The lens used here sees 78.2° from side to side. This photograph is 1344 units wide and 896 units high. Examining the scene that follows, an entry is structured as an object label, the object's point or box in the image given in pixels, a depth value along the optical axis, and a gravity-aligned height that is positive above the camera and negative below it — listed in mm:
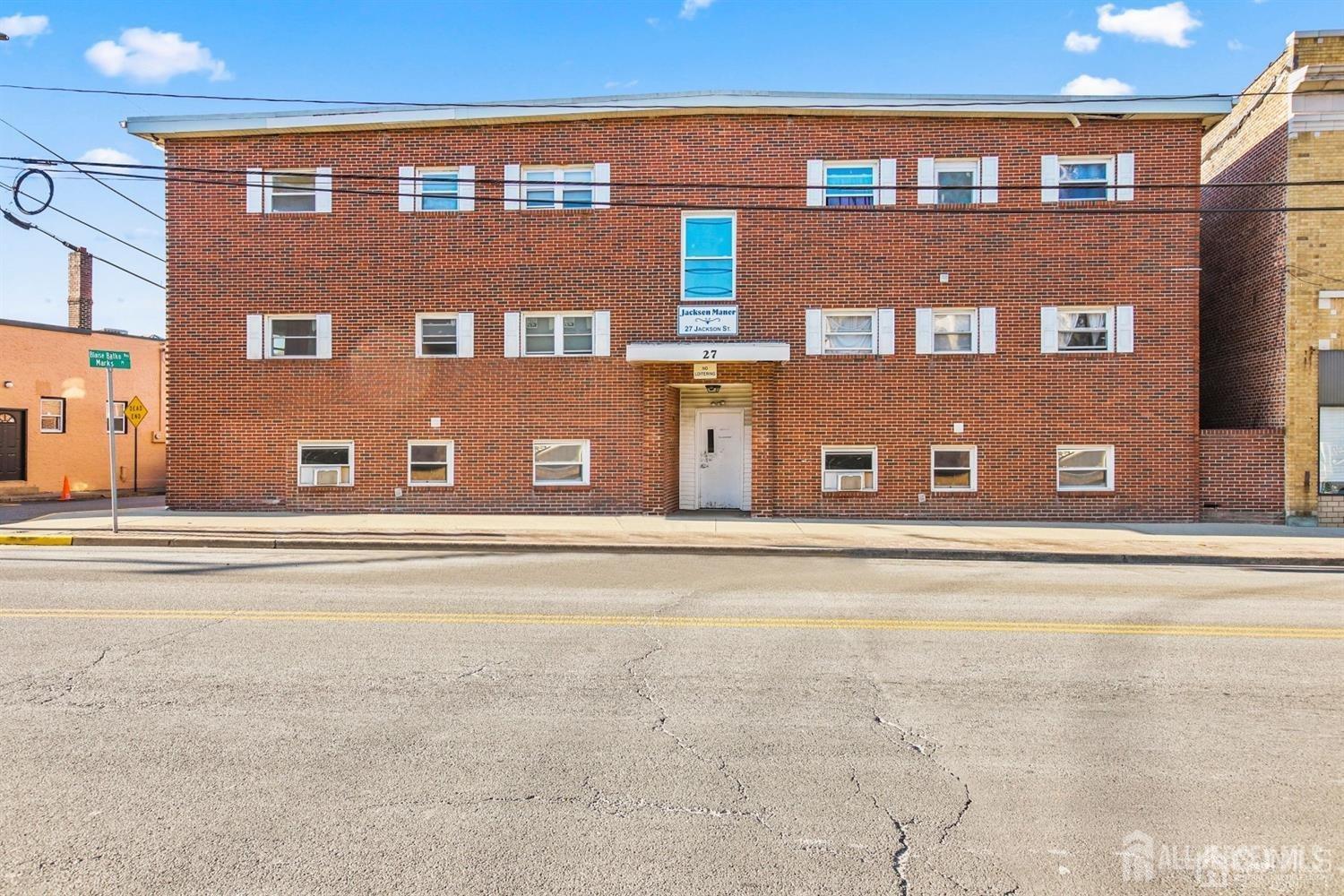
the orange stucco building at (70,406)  23438 +926
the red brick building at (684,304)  16750 +2771
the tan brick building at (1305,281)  16188 +3091
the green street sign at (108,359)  13844 +1317
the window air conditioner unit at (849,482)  17078 -924
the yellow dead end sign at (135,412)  14266 +437
